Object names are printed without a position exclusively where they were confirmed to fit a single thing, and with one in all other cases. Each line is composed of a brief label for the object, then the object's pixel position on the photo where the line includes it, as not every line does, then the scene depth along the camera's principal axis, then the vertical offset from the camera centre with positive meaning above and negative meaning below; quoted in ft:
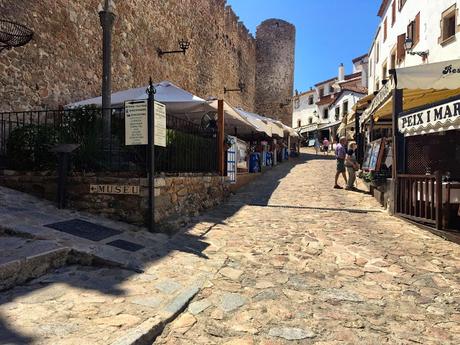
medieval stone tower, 106.32 +25.44
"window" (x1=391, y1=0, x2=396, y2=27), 61.87 +23.23
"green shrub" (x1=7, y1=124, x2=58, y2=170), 21.08 +0.82
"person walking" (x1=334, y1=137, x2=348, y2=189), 38.11 +0.55
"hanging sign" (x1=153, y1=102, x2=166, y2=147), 19.31 +1.89
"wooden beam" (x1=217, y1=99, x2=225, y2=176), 29.17 +2.16
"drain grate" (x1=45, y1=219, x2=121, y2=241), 16.14 -2.65
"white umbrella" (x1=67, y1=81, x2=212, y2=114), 26.30 +4.40
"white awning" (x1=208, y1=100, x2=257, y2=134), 28.68 +4.01
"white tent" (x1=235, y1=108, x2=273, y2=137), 39.46 +4.03
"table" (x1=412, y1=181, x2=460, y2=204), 19.61 -1.31
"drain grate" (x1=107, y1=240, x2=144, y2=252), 15.71 -3.13
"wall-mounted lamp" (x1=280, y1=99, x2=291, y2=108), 109.91 +16.72
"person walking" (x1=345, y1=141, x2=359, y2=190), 36.73 -0.09
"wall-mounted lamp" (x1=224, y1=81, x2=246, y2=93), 80.42 +16.71
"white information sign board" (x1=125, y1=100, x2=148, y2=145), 19.12 +1.96
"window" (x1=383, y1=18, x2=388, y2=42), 68.18 +22.78
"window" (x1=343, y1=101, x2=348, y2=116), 130.38 +18.94
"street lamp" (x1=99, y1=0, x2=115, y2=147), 21.42 +5.86
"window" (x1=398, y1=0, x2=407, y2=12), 56.34 +22.49
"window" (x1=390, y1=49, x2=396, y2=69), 60.98 +16.01
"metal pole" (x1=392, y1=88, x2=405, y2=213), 24.32 +1.37
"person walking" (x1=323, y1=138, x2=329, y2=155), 112.29 +5.15
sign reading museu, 19.13 -1.14
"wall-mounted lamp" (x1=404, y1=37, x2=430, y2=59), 46.08 +13.83
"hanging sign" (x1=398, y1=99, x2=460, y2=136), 18.83 +2.38
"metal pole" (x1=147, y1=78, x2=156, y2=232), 18.78 +0.63
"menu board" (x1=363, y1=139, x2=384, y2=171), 30.42 +0.82
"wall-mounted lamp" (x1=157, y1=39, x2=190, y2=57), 48.57 +15.44
